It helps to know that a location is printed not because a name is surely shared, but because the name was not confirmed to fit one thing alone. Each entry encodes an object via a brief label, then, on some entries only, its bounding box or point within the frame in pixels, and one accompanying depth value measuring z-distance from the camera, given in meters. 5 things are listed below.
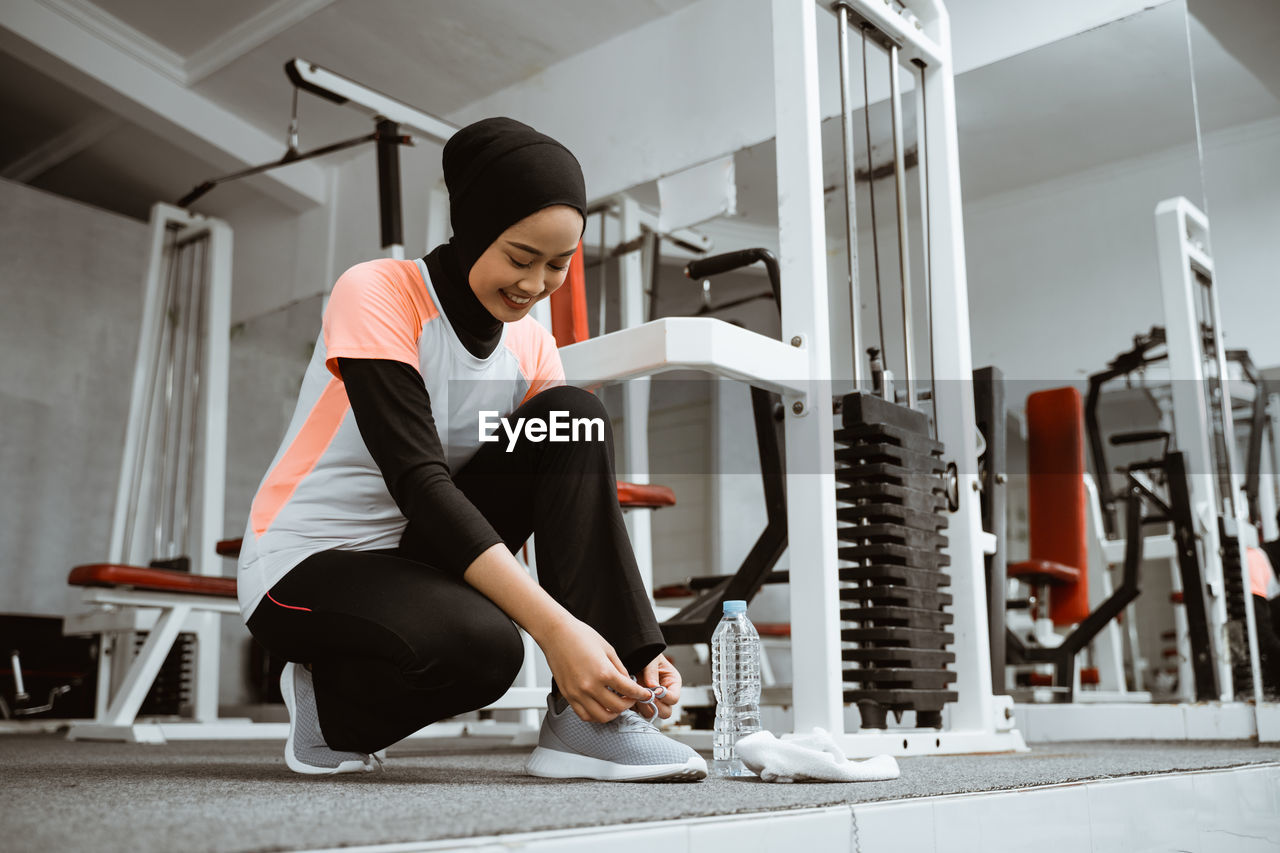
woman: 1.05
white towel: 1.08
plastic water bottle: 1.55
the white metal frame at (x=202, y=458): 3.36
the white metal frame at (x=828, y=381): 1.53
